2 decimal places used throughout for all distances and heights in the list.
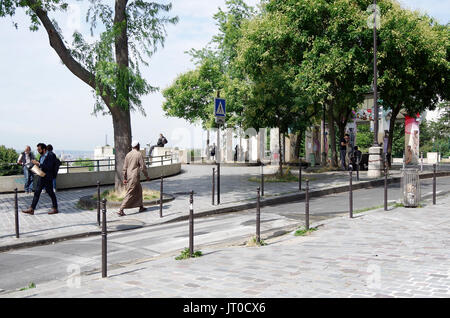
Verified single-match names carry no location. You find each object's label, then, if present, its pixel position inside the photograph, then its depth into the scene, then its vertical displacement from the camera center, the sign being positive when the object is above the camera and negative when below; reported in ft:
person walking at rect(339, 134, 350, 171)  79.23 +0.42
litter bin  38.19 -3.42
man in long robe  37.58 -2.36
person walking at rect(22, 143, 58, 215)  37.78 -2.38
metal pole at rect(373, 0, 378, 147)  61.81 +10.88
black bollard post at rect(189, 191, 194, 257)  22.24 -4.39
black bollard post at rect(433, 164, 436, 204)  41.70 -4.05
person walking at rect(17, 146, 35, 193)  55.01 -1.99
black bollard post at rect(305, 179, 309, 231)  28.71 -3.98
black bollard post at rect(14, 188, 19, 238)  28.96 -4.57
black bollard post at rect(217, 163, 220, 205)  42.35 -4.19
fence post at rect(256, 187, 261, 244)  25.21 -4.43
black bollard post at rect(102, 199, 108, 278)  18.86 -4.26
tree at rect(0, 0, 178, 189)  42.06 +9.53
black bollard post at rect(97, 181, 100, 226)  33.30 -5.05
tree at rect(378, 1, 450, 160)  68.03 +15.09
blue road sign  43.04 +4.19
